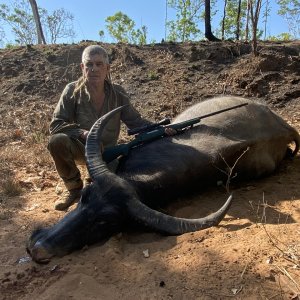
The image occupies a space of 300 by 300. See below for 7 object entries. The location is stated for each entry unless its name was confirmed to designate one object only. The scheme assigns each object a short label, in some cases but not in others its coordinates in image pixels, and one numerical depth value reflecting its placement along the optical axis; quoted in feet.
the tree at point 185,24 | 43.75
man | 10.51
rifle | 10.01
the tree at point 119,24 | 44.23
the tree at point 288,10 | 42.00
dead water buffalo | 7.82
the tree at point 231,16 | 49.37
